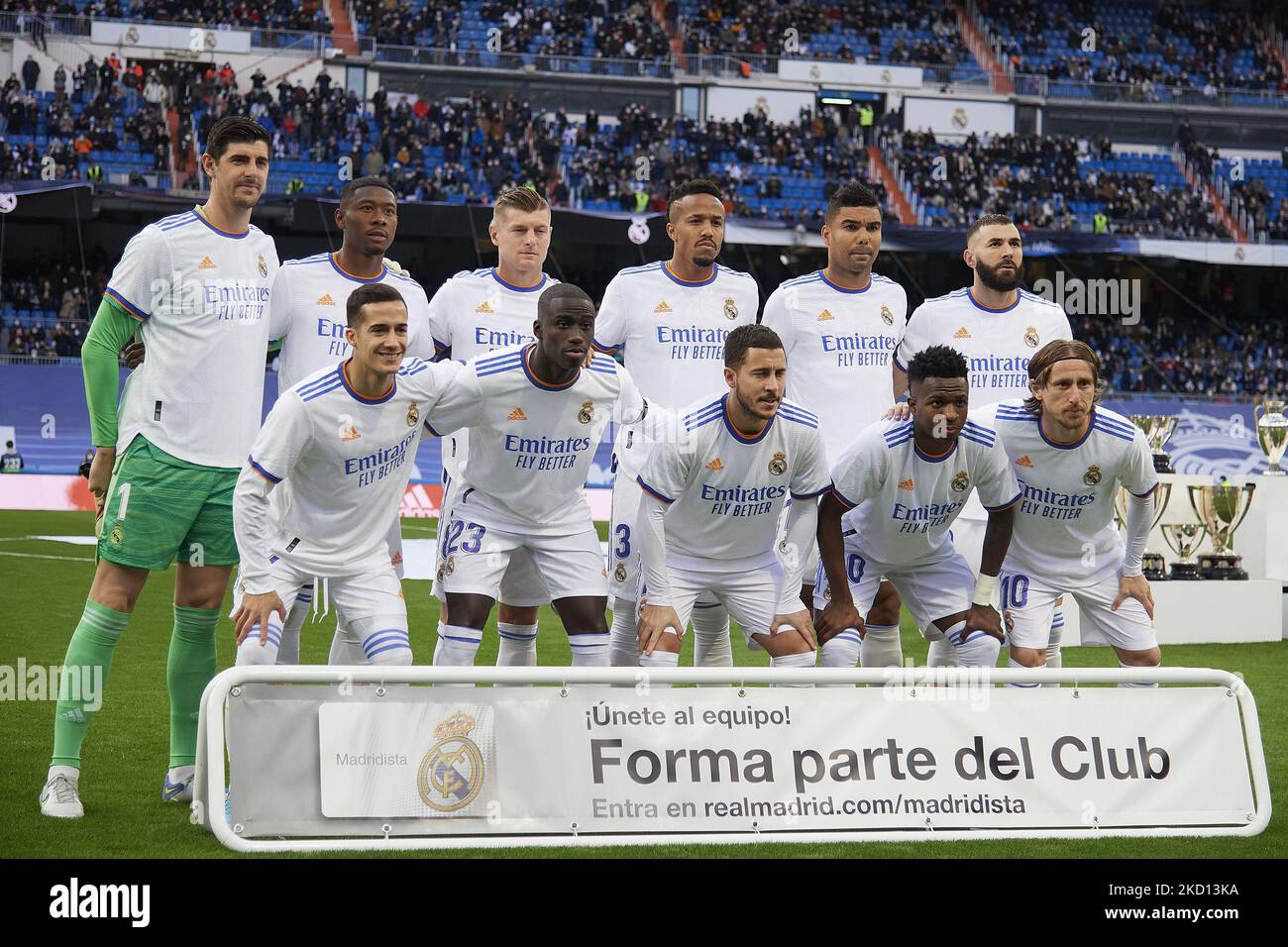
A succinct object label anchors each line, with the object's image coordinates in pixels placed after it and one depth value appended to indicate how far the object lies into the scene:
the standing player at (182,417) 5.08
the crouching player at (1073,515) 5.91
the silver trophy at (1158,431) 10.45
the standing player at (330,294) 5.88
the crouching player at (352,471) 4.96
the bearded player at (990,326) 6.65
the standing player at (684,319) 6.37
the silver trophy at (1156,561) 10.36
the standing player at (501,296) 6.31
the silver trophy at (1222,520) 10.23
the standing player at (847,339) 6.49
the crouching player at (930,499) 5.61
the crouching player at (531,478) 5.41
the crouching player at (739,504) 5.41
